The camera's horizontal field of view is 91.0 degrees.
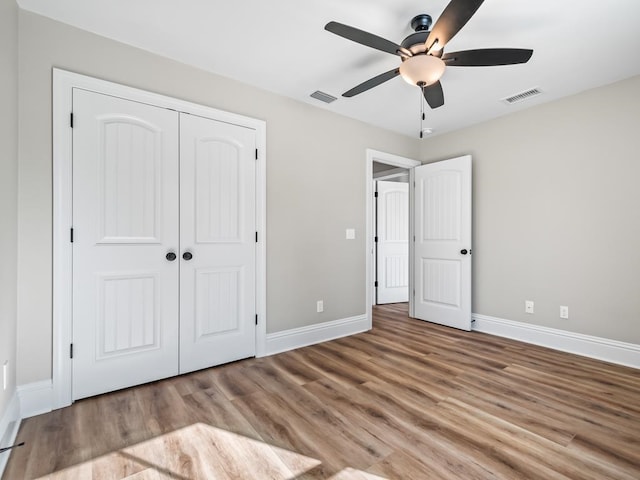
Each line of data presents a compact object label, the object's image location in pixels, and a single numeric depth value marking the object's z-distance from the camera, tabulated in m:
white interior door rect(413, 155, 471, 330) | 3.89
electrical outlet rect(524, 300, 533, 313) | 3.46
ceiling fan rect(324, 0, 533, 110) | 1.75
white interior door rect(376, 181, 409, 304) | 5.53
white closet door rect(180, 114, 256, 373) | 2.60
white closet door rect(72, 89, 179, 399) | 2.17
